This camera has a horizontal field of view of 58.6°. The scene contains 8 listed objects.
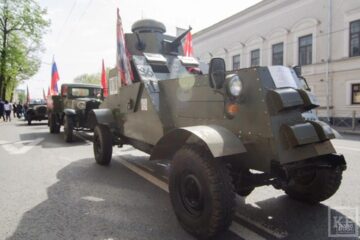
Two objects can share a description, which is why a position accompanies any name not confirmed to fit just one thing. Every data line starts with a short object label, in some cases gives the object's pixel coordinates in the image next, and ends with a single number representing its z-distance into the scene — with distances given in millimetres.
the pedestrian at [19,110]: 32781
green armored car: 2957
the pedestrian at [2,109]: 25197
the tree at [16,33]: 31469
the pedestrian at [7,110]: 26217
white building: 18859
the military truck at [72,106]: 10762
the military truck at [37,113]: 19062
